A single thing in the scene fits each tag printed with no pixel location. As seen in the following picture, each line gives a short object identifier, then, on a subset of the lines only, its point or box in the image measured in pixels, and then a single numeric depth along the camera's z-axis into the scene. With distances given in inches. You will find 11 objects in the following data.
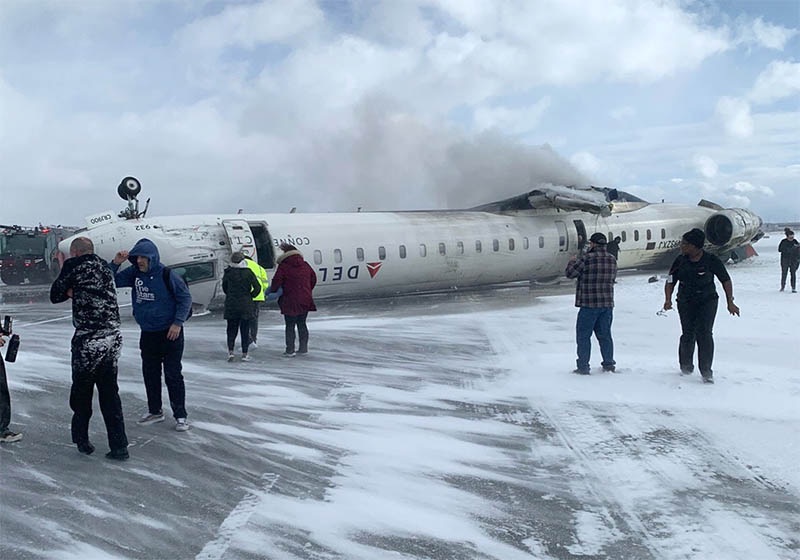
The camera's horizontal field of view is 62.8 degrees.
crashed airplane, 585.6
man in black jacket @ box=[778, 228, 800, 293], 649.6
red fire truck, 1144.8
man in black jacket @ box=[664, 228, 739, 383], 304.3
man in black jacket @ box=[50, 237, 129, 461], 206.1
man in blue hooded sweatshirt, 237.5
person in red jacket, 395.9
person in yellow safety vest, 408.0
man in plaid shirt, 326.3
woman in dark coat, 374.9
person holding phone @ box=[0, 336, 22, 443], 216.3
